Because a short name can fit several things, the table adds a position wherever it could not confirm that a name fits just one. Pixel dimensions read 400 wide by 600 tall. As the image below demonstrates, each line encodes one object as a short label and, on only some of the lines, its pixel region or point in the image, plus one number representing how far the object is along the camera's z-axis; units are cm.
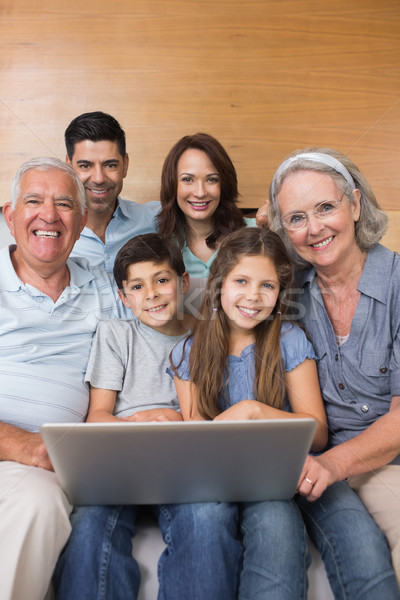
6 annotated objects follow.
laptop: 92
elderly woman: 128
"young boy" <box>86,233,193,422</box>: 153
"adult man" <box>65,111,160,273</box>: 217
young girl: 141
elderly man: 144
